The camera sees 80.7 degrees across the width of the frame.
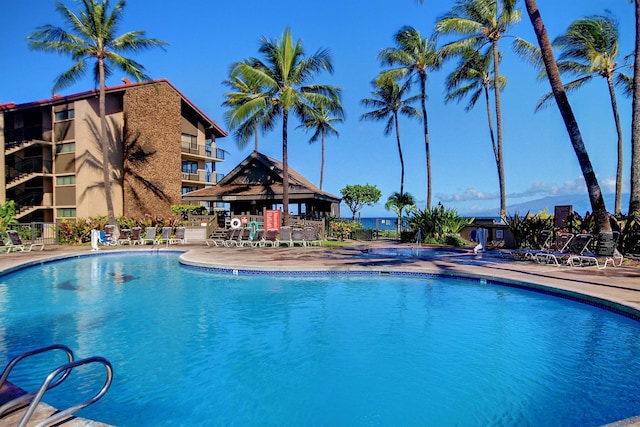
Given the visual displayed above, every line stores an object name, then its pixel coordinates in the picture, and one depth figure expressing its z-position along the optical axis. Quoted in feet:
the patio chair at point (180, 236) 69.15
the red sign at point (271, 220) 65.16
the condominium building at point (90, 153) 89.66
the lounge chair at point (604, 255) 36.78
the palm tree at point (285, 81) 64.80
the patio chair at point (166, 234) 66.13
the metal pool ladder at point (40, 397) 7.64
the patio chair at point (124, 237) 66.95
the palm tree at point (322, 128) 125.08
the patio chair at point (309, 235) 62.28
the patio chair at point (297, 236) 63.29
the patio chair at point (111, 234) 65.57
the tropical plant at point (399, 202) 88.58
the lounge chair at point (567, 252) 38.70
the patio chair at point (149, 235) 66.85
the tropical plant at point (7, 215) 67.92
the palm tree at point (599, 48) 69.26
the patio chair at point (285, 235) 61.46
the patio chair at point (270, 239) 62.08
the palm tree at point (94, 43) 70.85
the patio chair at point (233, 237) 63.46
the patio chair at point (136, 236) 67.10
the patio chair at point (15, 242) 55.26
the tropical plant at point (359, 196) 117.70
